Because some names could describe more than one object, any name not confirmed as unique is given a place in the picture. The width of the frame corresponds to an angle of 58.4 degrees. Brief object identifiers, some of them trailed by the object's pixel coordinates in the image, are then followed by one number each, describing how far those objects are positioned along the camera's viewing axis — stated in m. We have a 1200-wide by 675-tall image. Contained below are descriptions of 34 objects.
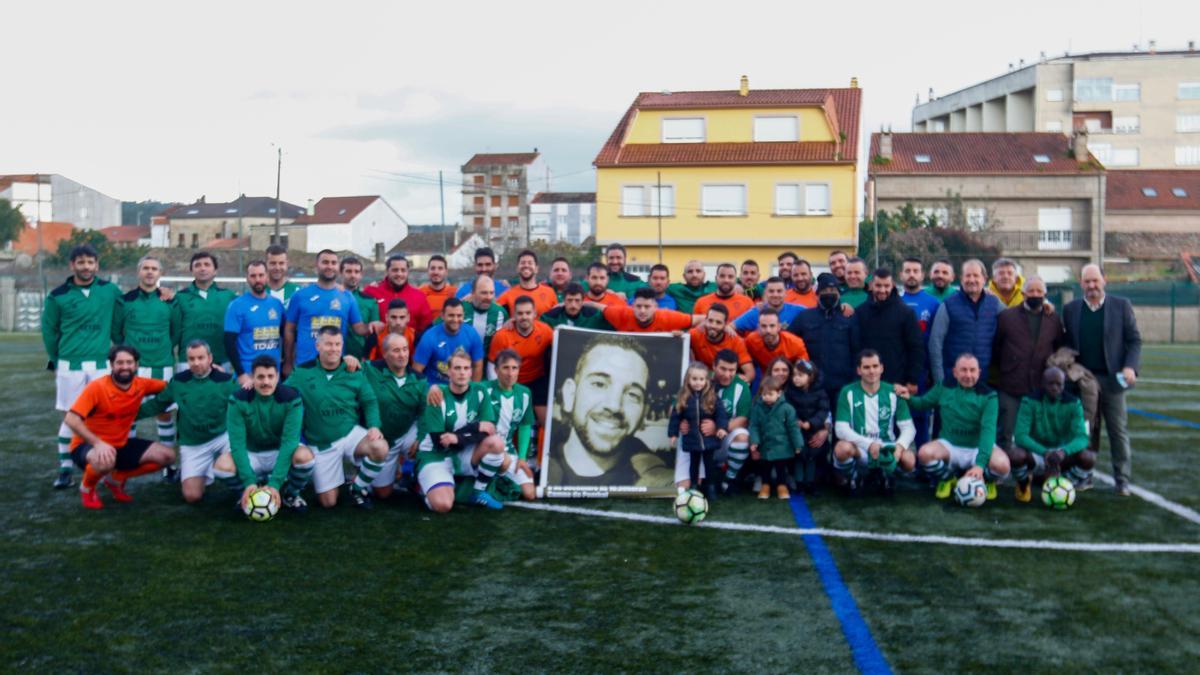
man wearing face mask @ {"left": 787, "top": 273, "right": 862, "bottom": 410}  7.99
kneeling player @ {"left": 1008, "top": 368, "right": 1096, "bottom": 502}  7.35
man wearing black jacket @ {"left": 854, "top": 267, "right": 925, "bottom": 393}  7.90
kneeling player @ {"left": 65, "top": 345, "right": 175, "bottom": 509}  7.14
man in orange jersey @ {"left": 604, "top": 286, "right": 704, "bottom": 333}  7.94
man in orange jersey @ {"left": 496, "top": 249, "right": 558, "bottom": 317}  8.62
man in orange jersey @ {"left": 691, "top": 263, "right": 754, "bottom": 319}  8.36
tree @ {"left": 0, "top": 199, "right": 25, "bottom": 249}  54.28
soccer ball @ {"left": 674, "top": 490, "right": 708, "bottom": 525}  6.59
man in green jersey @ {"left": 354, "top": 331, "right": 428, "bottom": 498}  7.38
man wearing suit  7.59
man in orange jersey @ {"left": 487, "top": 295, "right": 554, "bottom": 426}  7.90
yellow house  36.09
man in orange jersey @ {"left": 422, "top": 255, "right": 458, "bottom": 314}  8.84
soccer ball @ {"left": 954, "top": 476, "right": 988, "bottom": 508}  7.11
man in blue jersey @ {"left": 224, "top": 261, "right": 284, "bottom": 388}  8.20
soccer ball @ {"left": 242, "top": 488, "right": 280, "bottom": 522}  6.64
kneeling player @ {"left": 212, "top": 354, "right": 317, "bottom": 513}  6.82
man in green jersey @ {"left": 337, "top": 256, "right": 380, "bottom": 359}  8.63
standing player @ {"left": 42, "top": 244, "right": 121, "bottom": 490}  8.19
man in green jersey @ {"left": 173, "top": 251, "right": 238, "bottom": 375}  8.53
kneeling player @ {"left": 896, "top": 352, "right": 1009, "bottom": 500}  7.33
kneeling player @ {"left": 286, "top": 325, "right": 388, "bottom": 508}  7.15
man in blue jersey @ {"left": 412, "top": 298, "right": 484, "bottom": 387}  7.83
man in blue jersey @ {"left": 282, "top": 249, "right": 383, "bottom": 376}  8.24
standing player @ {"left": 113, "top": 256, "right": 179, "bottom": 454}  8.34
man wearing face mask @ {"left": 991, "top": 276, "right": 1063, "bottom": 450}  7.74
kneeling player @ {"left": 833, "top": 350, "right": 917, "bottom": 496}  7.42
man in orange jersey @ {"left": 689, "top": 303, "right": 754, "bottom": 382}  7.68
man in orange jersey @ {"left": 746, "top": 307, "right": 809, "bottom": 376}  7.73
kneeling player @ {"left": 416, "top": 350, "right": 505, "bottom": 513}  7.11
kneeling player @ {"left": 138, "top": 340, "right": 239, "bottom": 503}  7.33
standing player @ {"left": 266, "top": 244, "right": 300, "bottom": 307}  8.27
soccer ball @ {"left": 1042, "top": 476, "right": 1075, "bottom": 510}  7.05
